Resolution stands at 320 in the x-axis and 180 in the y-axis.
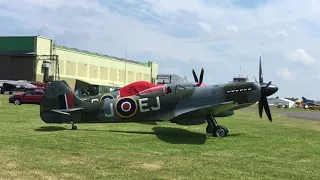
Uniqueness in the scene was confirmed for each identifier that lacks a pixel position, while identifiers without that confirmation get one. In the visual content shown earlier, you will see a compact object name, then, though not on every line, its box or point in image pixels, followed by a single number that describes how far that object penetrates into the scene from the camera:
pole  113.25
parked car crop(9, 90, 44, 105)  36.78
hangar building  85.12
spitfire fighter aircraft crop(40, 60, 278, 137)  15.79
